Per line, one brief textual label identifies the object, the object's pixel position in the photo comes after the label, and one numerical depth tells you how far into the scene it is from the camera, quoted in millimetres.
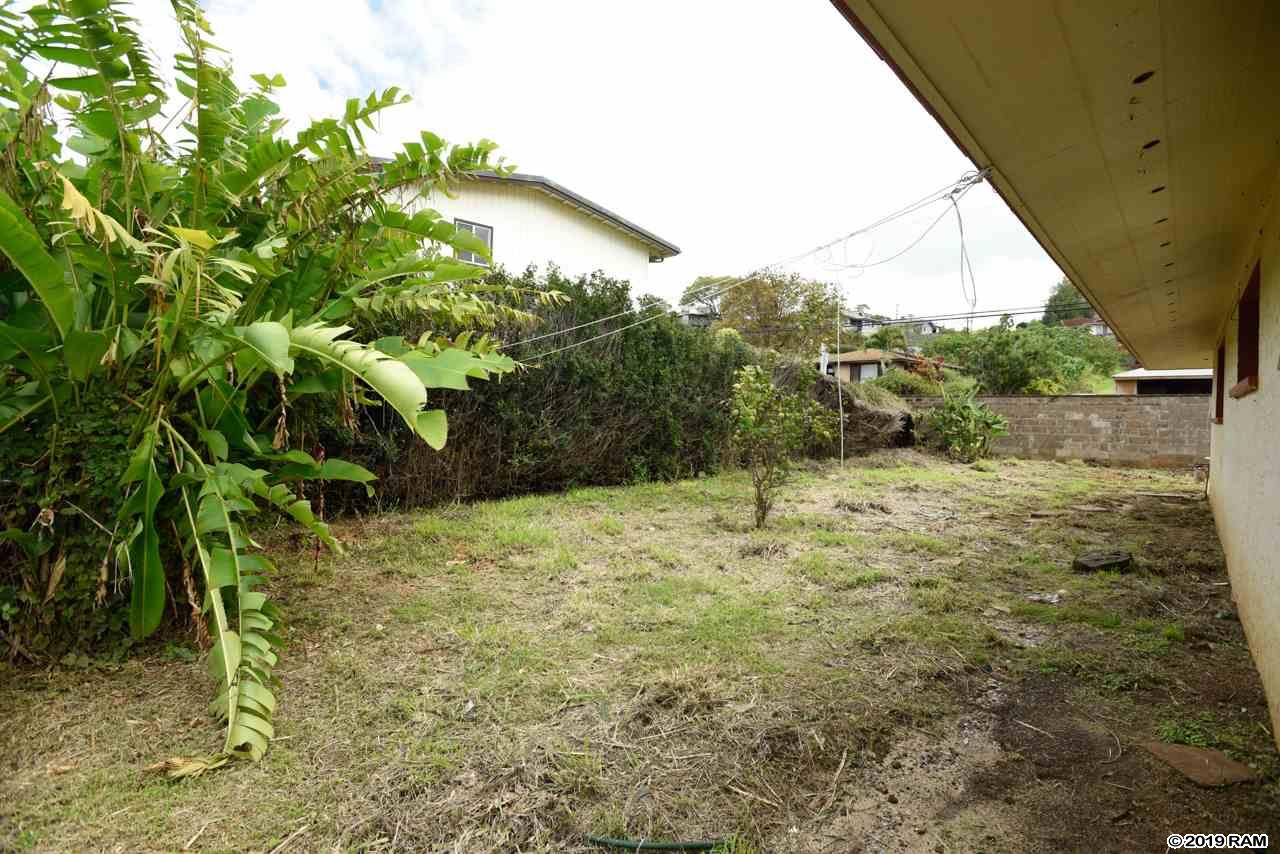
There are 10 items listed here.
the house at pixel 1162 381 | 21047
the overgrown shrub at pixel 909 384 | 16000
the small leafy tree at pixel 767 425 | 6625
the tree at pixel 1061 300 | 42062
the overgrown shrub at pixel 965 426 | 12867
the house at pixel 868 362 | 28156
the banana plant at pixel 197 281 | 2387
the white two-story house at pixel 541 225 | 12469
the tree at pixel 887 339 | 32719
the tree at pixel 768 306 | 20000
